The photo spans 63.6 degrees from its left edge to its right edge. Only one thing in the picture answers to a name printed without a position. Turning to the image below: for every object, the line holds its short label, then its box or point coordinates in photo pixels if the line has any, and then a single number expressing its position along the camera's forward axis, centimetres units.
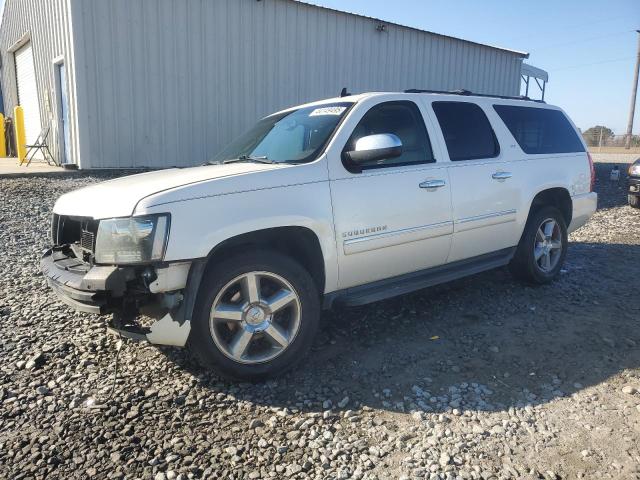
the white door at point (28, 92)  1509
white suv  296
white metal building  1071
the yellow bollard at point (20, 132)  1435
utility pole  3759
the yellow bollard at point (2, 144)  1680
